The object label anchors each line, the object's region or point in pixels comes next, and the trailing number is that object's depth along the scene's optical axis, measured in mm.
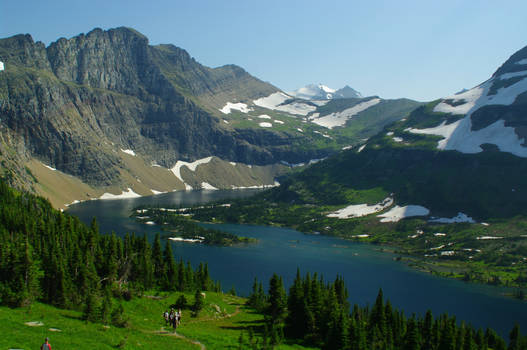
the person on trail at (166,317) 50406
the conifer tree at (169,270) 78250
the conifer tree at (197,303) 62397
